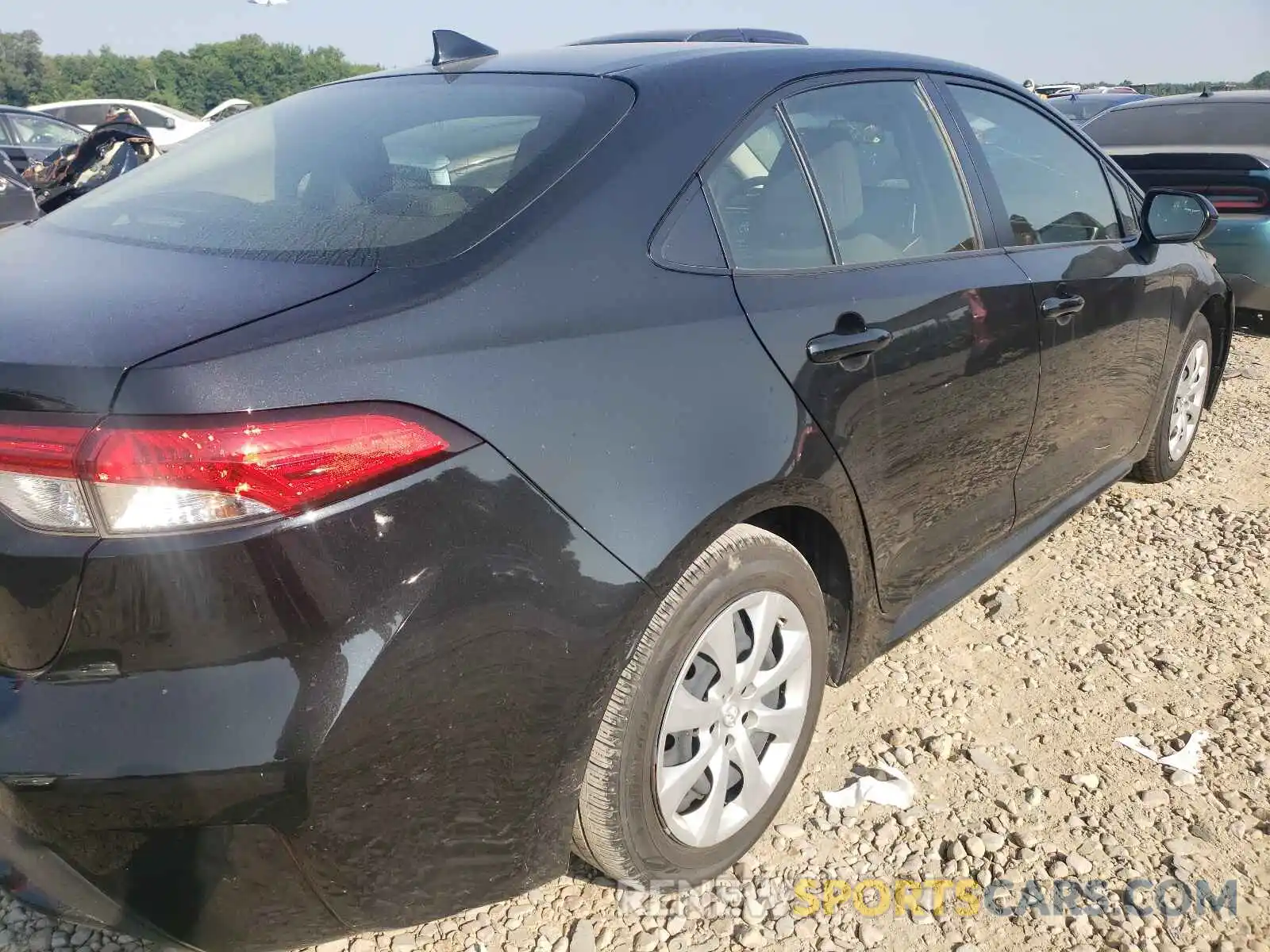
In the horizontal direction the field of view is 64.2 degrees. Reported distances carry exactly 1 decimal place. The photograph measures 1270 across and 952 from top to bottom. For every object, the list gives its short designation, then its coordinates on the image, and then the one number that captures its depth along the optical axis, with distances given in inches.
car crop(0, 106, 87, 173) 489.5
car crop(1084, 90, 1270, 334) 223.9
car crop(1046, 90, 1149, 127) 572.7
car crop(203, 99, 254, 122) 709.3
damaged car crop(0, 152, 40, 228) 227.0
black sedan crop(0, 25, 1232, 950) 52.6
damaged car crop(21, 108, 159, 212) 313.7
